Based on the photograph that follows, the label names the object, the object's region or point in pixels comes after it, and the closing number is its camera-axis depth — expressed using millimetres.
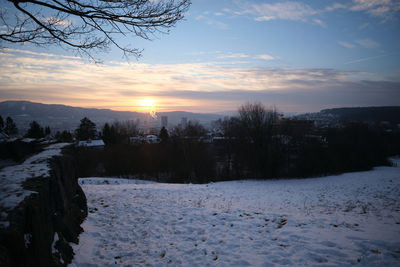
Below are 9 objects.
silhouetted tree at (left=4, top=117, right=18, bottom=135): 40406
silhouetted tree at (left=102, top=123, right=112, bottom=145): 51062
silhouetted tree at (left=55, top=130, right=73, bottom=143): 47688
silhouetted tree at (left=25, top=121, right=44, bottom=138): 39531
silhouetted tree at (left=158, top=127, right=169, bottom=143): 49497
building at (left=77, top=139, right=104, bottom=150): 45266
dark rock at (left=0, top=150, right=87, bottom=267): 2447
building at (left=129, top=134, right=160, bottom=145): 45944
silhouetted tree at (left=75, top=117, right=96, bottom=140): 52594
